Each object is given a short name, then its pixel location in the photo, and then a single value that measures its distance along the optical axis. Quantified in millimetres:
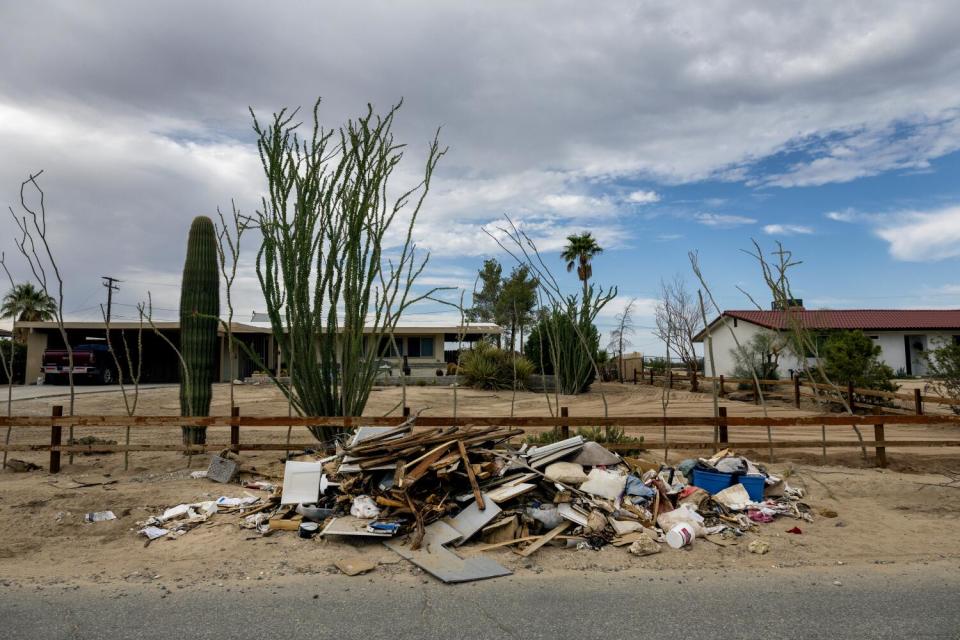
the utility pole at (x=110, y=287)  40031
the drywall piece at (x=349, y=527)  5828
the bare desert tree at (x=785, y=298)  9852
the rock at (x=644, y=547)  5629
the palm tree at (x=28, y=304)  42812
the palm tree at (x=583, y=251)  40750
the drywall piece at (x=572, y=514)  6148
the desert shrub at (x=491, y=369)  26953
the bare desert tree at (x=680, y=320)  31028
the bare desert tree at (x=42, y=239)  9273
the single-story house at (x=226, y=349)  32000
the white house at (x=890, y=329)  35250
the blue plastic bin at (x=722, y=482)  7027
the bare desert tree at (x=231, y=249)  9305
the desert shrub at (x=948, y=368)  15625
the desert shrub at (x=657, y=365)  35434
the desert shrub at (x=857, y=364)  18719
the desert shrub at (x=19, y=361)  32719
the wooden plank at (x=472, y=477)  6152
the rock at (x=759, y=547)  5711
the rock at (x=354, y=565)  5137
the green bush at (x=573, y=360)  25725
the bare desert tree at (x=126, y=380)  8750
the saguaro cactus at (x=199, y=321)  9945
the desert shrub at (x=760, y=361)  26266
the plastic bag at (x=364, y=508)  6250
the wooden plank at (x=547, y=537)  5594
